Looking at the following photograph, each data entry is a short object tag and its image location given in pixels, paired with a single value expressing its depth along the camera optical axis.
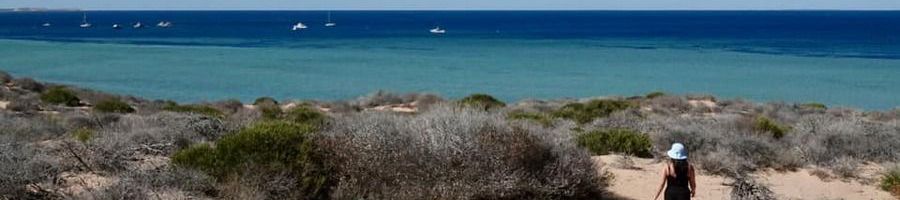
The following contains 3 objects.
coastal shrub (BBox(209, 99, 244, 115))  25.09
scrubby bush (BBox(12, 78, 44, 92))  29.85
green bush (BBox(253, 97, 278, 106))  28.29
